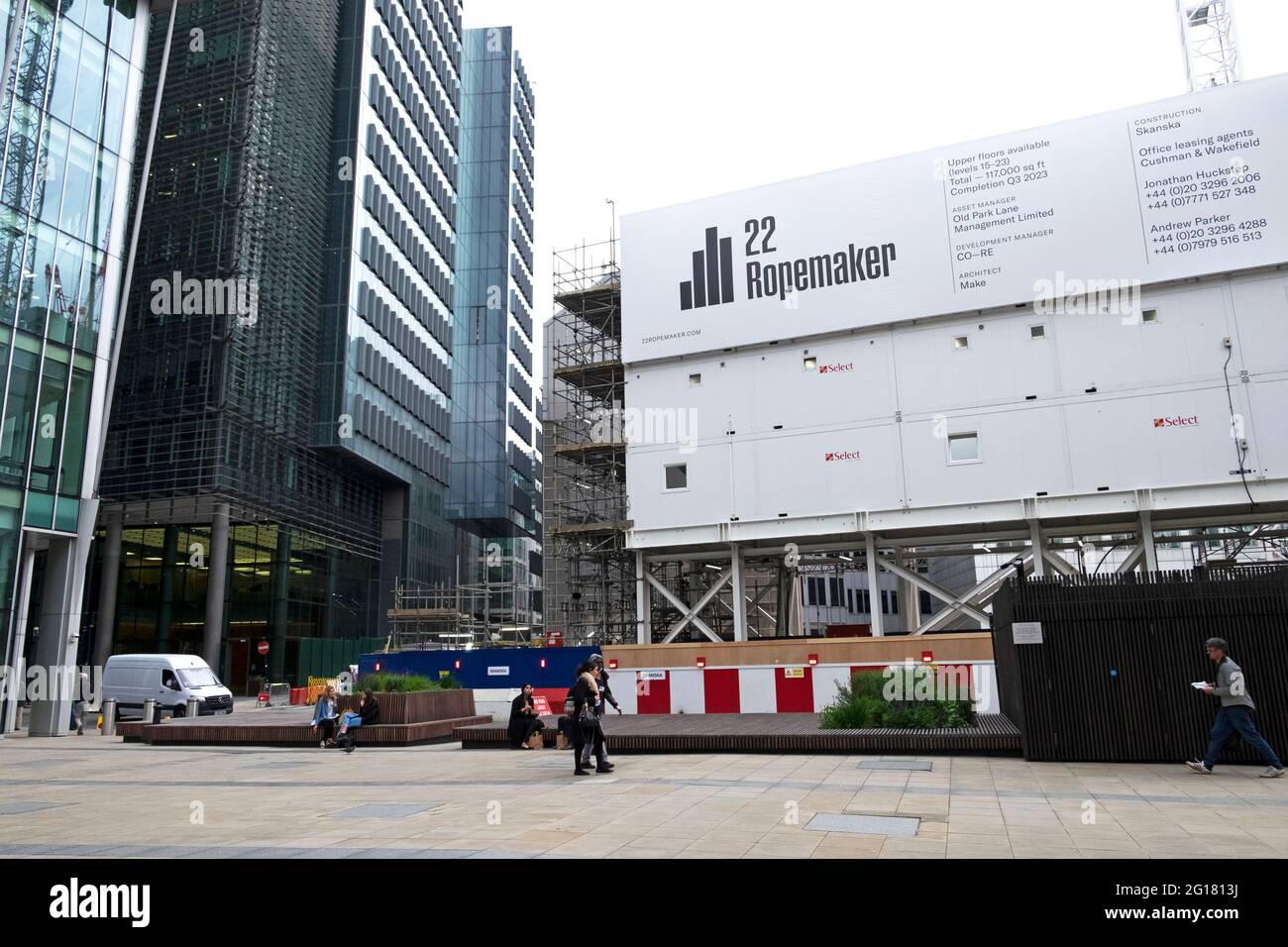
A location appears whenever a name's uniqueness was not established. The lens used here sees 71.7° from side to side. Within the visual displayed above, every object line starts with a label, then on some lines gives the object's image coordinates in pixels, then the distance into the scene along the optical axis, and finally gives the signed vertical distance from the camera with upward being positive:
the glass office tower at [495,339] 68.56 +26.16
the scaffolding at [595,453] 37.38 +8.54
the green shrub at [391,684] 20.80 -0.52
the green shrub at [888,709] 15.65 -1.02
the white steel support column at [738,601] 29.86 +1.76
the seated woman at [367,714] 19.53 -1.14
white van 29.42 -0.62
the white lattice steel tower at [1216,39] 60.09 +40.77
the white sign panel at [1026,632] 13.31 +0.25
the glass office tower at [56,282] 25.03 +11.27
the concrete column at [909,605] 34.59 +1.83
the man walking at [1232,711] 10.88 -0.80
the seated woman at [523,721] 17.72 -1.22
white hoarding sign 25.88 +13.21
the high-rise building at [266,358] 42.09 +15.38
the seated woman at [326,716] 19.95 -1.20
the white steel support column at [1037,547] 27.09 +3.05
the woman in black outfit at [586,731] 13.10 -1.07
